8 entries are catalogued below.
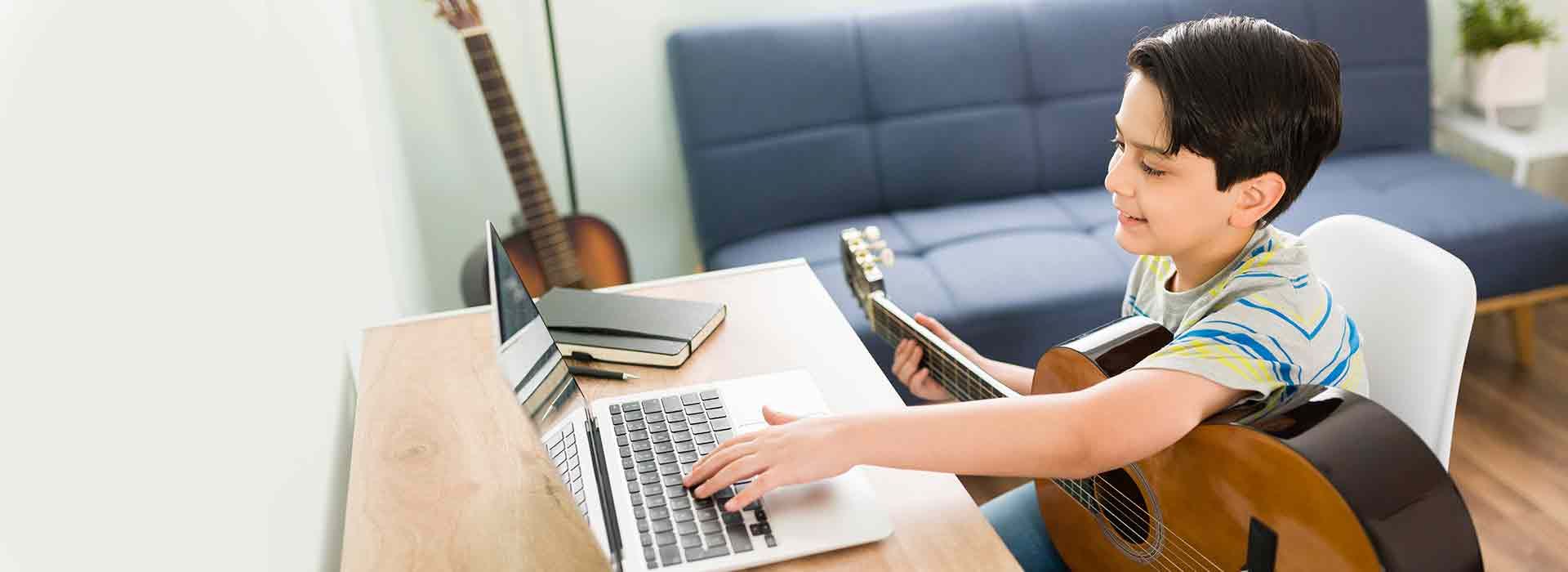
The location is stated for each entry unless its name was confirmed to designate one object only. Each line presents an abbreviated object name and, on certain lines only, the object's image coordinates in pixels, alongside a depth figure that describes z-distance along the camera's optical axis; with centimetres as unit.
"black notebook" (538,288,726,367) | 132
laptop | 93
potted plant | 273
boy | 103
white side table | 264
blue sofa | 240
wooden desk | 99
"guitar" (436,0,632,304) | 234
